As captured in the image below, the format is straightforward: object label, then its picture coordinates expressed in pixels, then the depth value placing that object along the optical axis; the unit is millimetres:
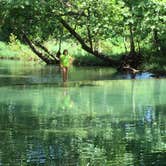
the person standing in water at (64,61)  26234
